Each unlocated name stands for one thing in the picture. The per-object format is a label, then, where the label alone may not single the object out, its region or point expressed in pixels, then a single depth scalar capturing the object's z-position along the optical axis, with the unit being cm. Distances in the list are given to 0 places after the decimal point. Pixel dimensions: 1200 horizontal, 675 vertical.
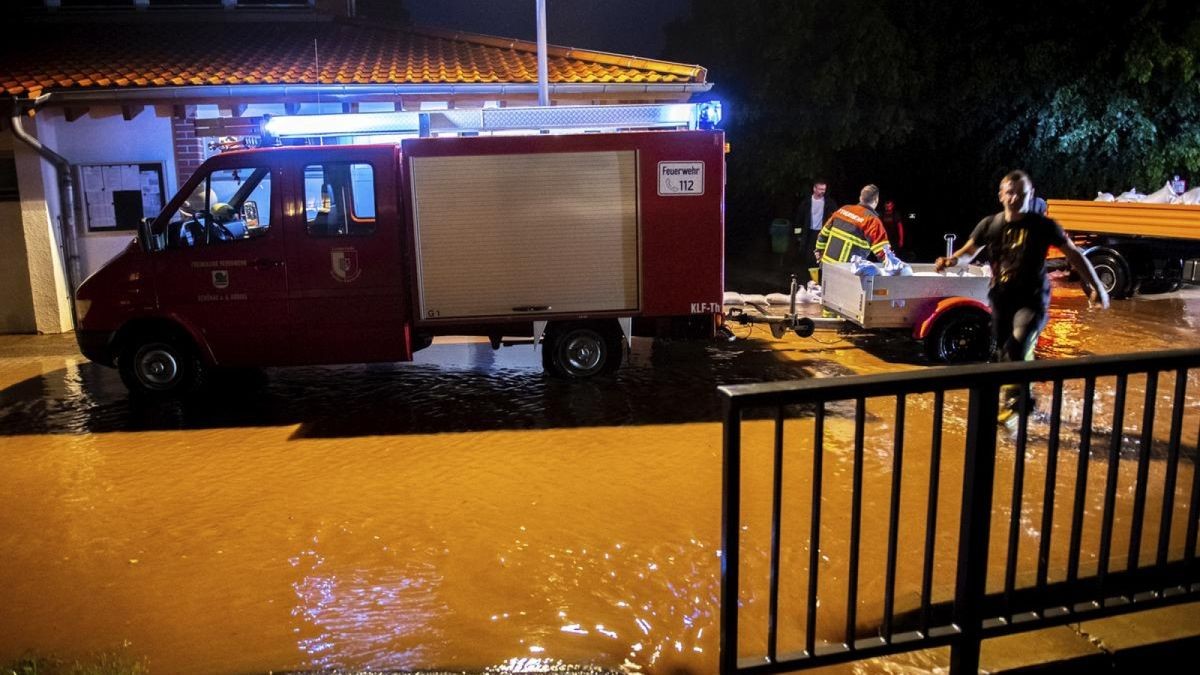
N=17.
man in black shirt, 648
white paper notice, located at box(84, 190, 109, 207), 1230
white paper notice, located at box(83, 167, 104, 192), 1227
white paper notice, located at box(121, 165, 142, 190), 1231
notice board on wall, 1228
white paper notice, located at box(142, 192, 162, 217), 1240
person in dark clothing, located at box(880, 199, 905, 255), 1420
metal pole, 1077
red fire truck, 800
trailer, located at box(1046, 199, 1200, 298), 1270
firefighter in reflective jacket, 922
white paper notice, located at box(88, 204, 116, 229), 1234
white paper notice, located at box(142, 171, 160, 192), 1238
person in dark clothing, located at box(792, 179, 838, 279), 1386
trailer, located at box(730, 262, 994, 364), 869
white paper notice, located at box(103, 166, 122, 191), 1229
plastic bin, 2141
